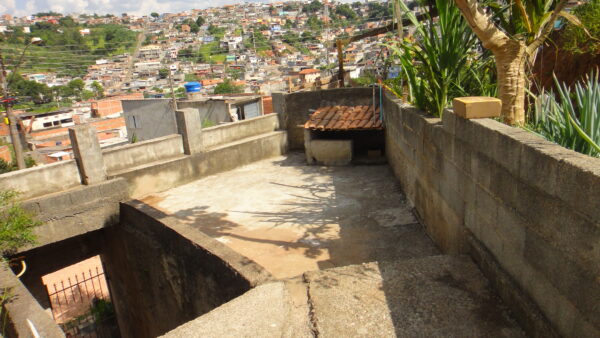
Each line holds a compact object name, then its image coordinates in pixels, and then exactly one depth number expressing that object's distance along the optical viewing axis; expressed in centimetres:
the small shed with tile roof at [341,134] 891
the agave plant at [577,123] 276
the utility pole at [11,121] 1498
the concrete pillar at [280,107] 1061
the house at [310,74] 3721
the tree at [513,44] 357
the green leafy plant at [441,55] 461
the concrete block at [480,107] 336
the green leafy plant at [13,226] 529
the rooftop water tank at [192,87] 2314
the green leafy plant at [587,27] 515
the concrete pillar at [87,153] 717
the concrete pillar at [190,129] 863
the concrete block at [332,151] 902
